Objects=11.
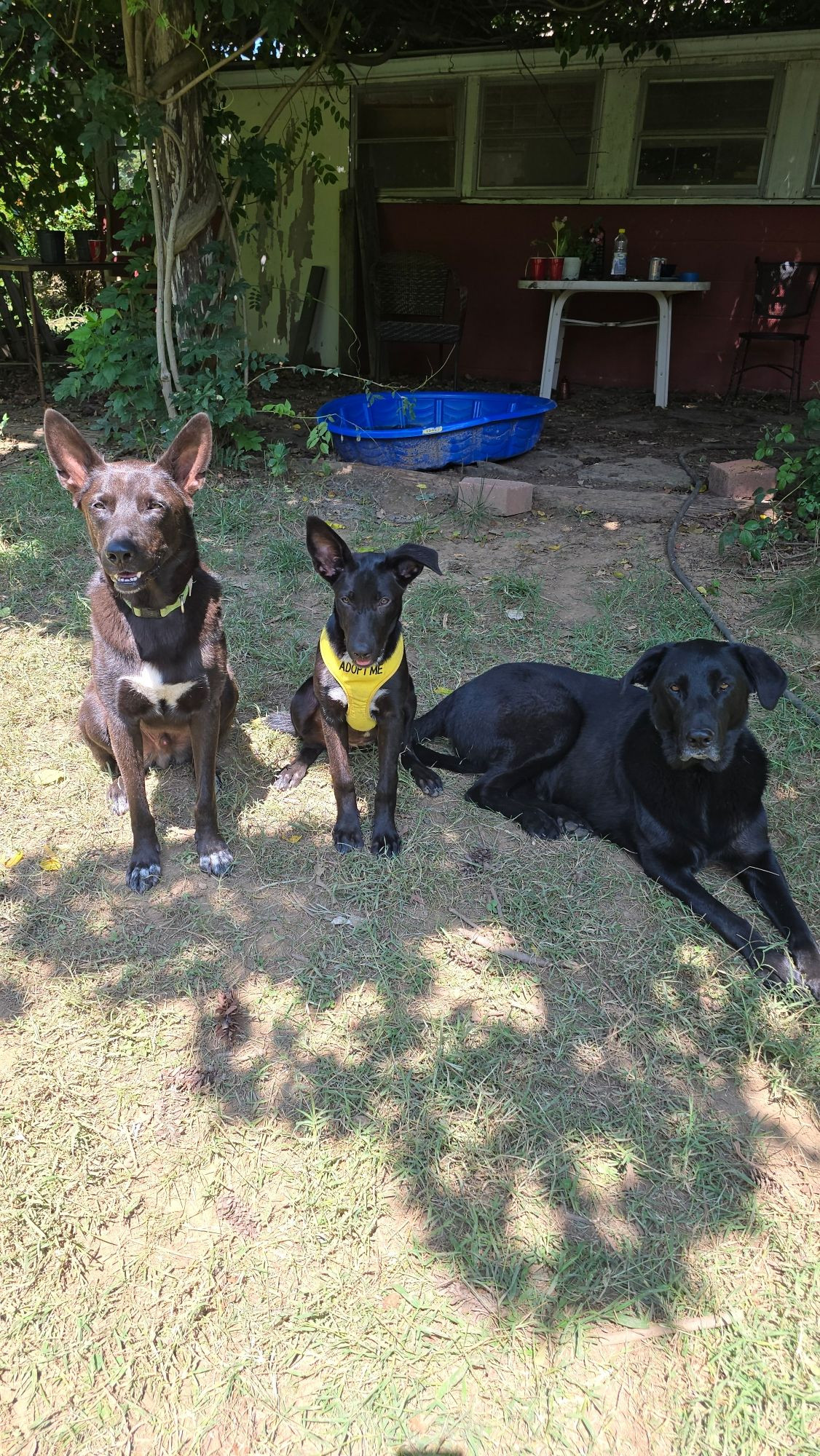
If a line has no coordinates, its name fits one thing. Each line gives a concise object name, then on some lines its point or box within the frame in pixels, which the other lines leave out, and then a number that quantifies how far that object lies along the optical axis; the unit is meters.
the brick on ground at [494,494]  6.43
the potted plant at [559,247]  9.48
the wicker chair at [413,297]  10.32
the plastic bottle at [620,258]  9.62
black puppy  3.06
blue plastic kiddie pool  7.08
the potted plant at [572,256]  9.42
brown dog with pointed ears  2.68
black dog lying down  2.88
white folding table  9.09
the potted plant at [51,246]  9.12
